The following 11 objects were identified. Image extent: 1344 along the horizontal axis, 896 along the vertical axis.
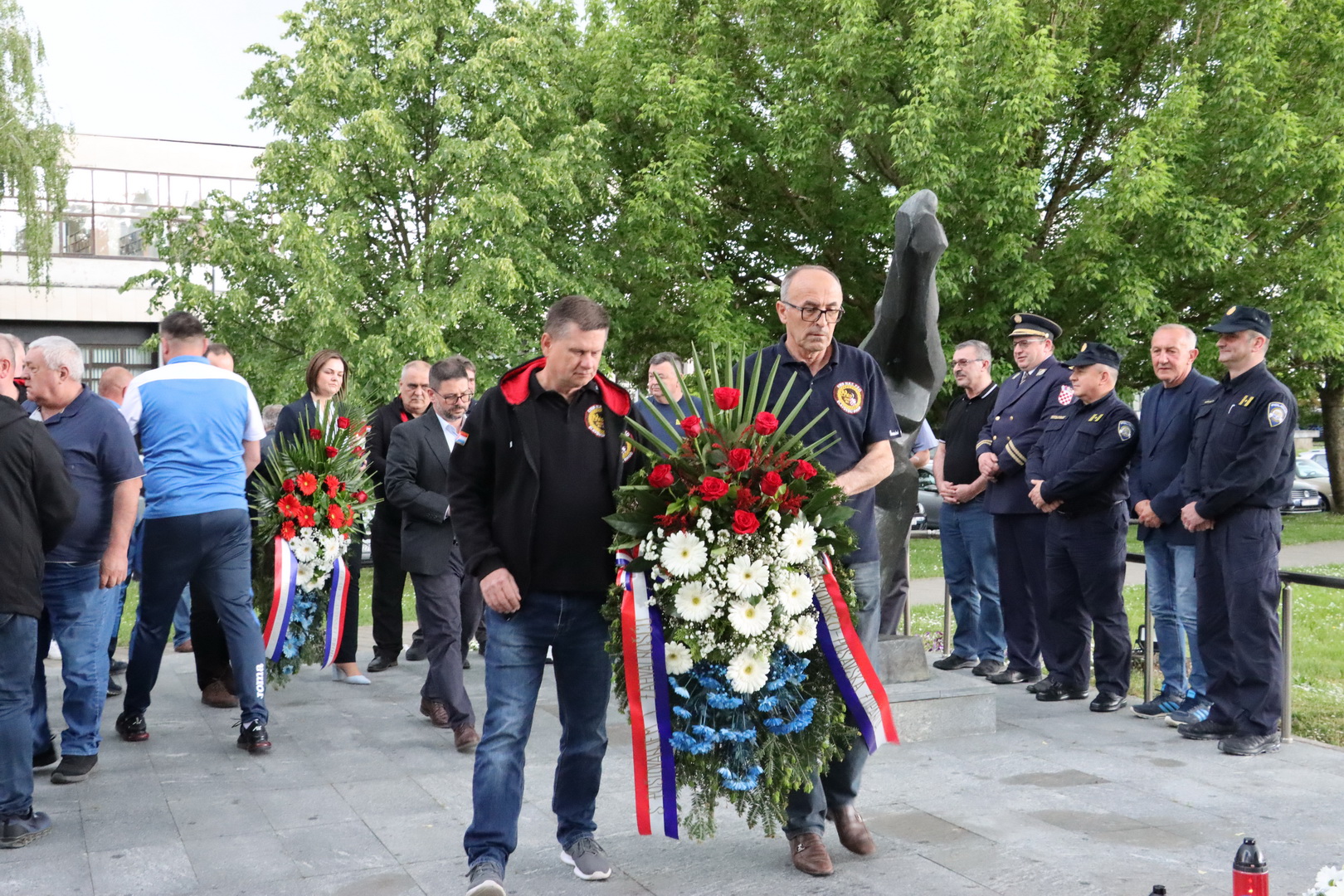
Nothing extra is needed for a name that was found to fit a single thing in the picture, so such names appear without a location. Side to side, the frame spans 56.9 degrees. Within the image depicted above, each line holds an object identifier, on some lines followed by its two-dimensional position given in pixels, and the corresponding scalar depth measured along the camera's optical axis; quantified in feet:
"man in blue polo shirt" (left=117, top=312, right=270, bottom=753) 19.99
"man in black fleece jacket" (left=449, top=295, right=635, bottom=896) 13.43
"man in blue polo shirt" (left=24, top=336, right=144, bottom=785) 18.28
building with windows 121.70
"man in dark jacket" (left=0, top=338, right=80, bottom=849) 15.71
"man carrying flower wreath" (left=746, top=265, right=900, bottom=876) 14.76
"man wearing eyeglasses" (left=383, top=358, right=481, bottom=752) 21.40
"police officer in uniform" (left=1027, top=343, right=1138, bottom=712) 23.98
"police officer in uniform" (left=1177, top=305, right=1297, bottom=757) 20.47
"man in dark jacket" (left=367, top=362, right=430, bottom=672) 28.07
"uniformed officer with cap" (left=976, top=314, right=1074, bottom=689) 25.91
